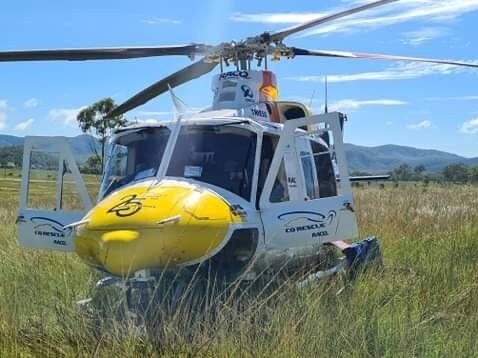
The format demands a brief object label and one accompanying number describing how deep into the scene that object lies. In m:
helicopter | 5.62
